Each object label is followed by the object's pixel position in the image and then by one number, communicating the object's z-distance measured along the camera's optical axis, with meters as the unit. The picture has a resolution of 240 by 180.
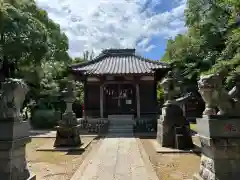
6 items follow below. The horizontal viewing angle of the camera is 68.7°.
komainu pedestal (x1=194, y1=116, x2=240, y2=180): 3.14
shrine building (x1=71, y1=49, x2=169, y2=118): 13.21
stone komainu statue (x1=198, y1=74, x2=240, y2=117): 3.23
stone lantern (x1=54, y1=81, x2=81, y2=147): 7.57
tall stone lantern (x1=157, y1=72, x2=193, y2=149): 6.88
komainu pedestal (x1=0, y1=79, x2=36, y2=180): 3.04
